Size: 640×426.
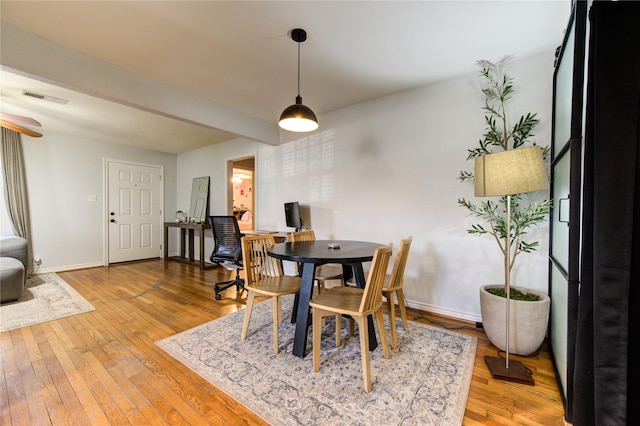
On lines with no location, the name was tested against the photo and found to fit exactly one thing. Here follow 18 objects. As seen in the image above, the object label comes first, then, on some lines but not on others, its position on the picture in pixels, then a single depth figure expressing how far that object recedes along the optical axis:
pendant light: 2.05
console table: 4.79
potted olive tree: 1.92
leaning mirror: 5.47
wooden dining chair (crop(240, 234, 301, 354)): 2.04
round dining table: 1.80
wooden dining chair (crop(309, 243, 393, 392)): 1.58
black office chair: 3.42
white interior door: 5.23
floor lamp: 1.70
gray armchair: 2.90
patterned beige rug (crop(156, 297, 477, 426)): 1.41
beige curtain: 3.98
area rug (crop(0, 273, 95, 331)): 2.57
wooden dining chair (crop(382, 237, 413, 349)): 2.03
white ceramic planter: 1.90
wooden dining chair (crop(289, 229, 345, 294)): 2.42
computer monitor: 3.67
